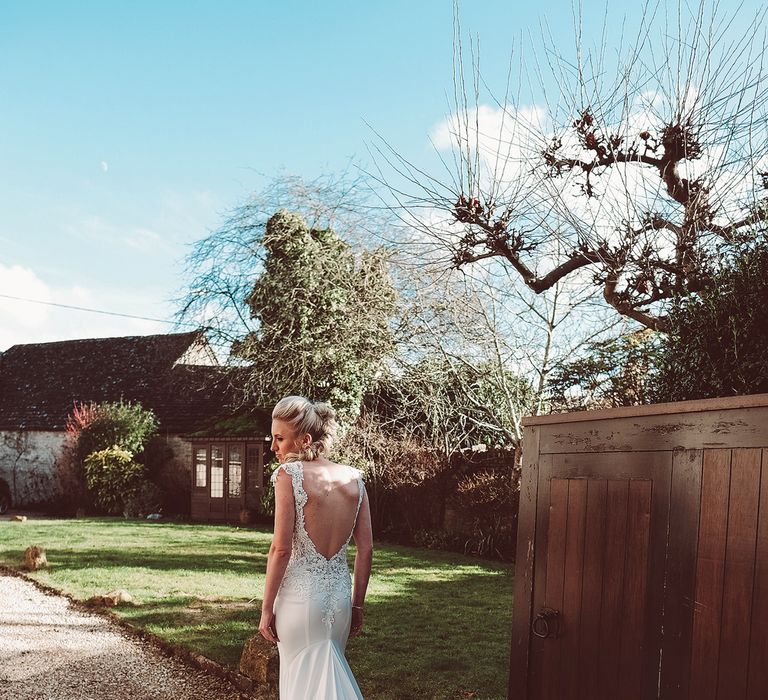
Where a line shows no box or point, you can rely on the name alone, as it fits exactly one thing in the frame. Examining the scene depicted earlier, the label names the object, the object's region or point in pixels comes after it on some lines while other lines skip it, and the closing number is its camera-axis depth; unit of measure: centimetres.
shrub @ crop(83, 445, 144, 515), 2156
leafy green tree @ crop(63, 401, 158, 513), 2162
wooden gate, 284
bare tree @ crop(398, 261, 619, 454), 1349
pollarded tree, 511
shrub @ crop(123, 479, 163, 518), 2123
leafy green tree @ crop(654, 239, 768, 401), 377
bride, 382
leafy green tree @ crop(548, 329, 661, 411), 1250
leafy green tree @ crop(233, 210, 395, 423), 1719
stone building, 2325
